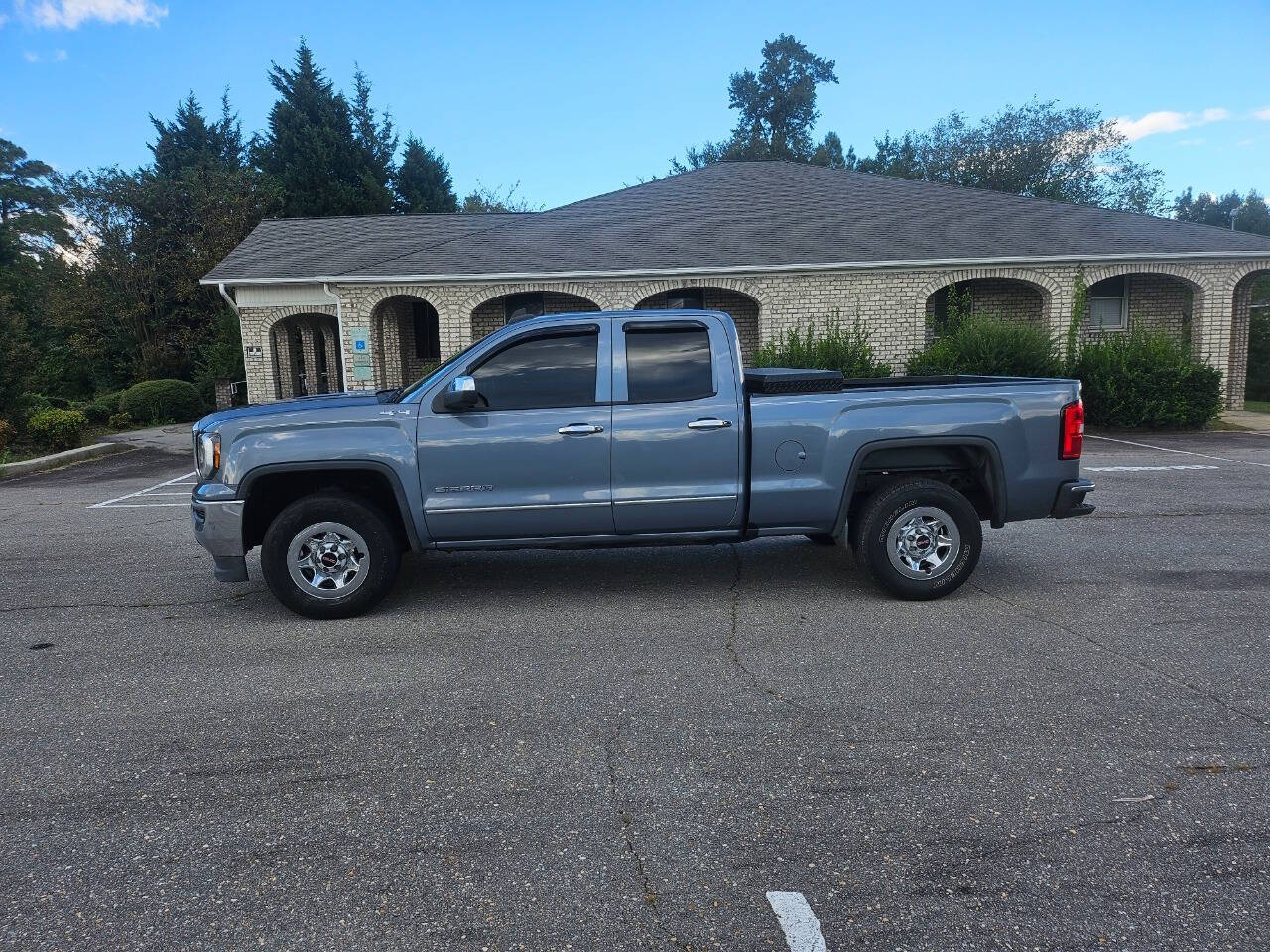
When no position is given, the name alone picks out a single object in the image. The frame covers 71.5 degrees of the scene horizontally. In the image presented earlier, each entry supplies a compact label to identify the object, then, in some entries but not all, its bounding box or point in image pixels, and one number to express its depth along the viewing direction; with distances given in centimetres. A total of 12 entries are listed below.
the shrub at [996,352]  1677
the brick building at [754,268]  1923
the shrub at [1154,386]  1628
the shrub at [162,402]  2334
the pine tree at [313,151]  3869
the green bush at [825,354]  1719
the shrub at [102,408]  2208
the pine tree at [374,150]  3991
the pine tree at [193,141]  4053
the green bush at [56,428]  1634
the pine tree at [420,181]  4241
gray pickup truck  561
